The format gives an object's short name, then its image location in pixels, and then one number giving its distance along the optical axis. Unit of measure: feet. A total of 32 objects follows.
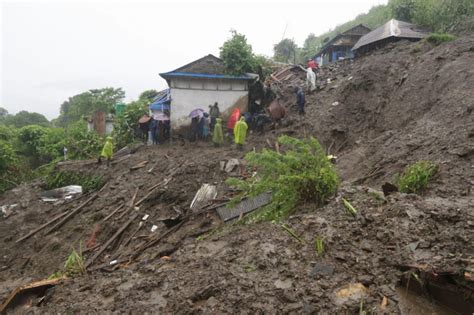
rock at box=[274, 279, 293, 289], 10.50
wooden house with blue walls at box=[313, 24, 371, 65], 82.33
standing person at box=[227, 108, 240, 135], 52.71
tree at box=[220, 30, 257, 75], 54.75
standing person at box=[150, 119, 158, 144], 54.19
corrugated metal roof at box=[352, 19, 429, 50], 54.85
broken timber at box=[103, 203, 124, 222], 32.79
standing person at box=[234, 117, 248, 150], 43.11
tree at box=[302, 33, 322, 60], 109.91
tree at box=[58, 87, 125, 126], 129.29
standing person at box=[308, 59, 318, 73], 57.29
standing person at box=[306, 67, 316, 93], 55.26
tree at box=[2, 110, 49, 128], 156.76
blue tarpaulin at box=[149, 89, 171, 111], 56.65
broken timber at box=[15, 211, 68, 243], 33.55
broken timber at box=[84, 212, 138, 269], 25.64
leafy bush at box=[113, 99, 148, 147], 63.87
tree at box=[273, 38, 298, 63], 117.60
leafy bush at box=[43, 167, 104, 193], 43.01
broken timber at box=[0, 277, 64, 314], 12.91
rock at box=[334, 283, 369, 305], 9.64
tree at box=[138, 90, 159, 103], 97.47
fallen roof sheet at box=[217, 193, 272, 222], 26.20
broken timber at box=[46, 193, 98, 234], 33.96
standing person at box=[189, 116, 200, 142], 53.21
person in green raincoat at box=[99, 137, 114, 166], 46.37
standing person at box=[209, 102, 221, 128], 55.11
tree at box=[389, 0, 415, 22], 68.39
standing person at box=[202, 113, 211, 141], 53.16
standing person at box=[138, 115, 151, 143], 55.06
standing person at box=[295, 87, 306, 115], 48.52
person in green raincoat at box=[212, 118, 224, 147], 47.97
